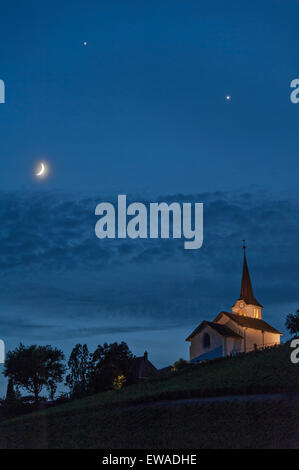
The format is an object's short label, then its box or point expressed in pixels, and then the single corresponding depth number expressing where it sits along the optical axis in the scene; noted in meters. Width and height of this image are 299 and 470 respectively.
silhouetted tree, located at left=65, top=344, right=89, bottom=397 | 121.88
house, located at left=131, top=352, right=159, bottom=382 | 105.19
